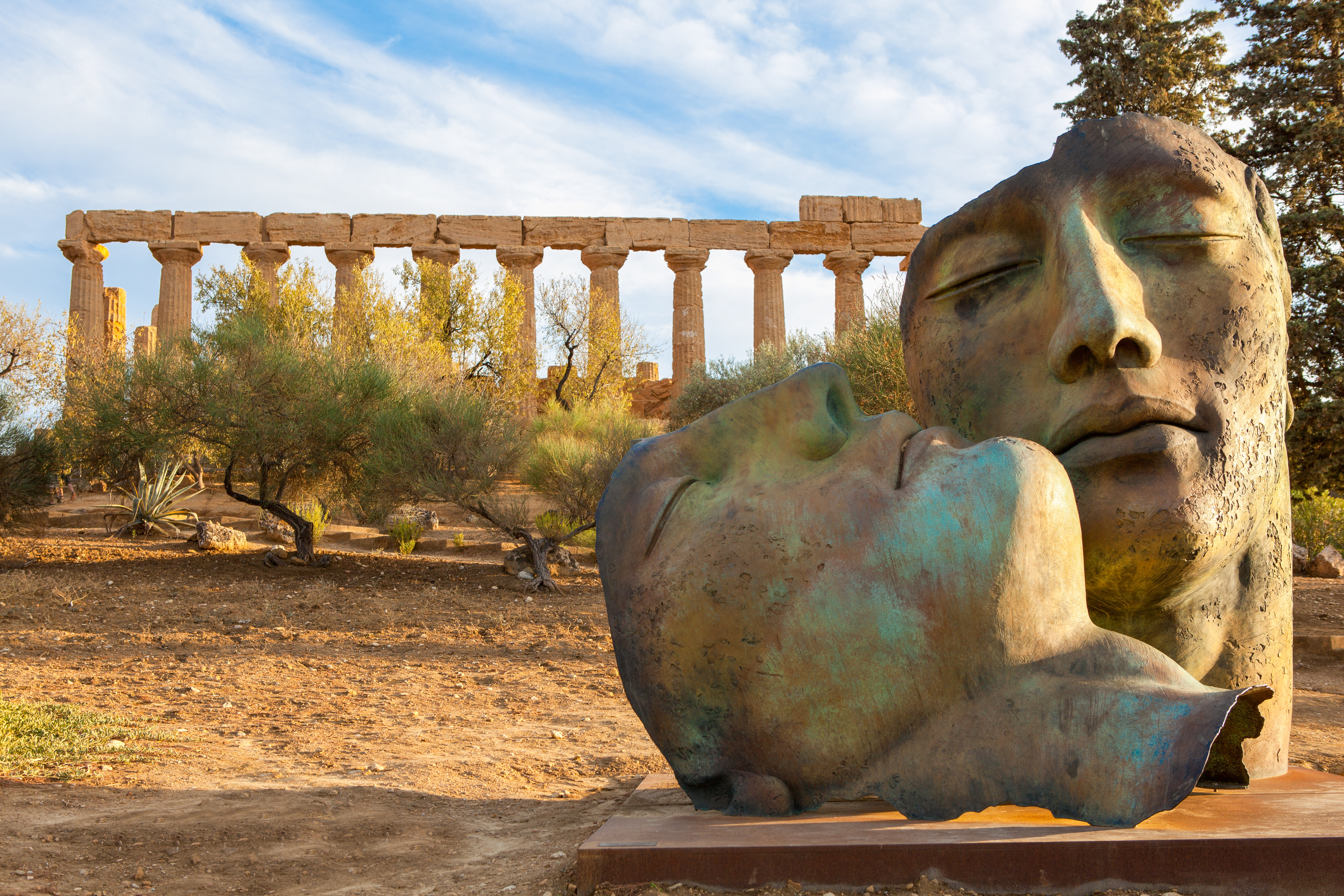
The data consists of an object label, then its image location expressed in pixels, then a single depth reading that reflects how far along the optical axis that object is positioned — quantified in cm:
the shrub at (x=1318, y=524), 1714
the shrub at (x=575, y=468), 1614
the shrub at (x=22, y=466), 1470
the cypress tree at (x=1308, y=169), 1230
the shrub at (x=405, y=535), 1750
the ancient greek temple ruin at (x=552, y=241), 3241
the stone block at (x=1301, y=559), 1500
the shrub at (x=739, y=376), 2372
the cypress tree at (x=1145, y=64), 1692
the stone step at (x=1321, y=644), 929
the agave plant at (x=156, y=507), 1666
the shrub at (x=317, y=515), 1638
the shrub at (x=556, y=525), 1614
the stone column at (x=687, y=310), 3200
